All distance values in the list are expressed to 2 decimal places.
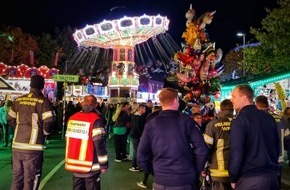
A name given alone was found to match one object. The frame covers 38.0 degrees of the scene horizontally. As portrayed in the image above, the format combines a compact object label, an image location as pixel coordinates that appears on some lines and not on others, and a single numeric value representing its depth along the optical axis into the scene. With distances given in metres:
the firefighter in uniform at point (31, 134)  6.63
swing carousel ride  45.16
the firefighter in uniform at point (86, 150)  6.09
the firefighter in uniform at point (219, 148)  5.91
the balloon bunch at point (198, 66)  10.81
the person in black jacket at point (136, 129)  11.40
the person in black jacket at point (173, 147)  4.68
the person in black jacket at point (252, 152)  4.85
